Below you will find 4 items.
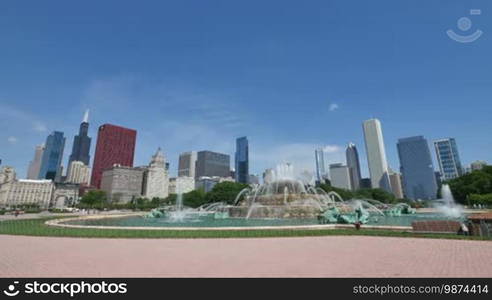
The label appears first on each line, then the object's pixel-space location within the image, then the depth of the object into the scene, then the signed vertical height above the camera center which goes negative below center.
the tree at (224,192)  97.89 +8.05
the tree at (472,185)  69.38 +7.17
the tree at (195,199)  107.75 +6.57
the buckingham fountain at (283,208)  37.56 +0.95
